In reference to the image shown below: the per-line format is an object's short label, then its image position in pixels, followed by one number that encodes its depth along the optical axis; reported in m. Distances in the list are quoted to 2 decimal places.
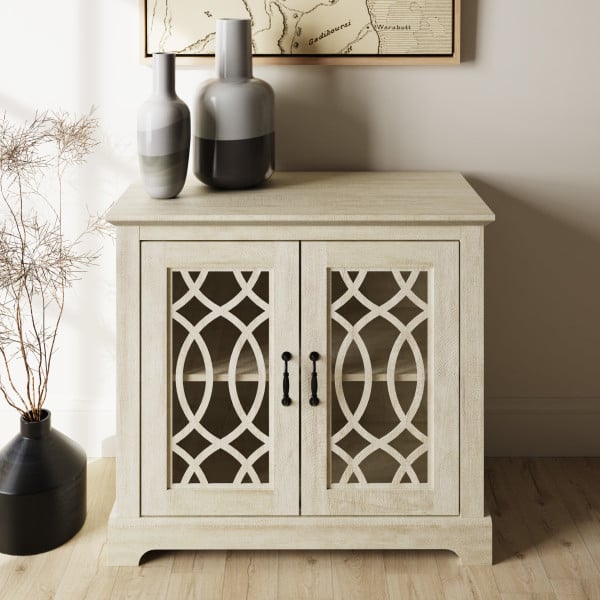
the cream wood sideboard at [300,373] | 2.28
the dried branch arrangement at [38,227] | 2.75
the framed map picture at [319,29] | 2.71
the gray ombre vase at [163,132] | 2.34
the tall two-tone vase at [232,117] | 2.46
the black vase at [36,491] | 2.45
